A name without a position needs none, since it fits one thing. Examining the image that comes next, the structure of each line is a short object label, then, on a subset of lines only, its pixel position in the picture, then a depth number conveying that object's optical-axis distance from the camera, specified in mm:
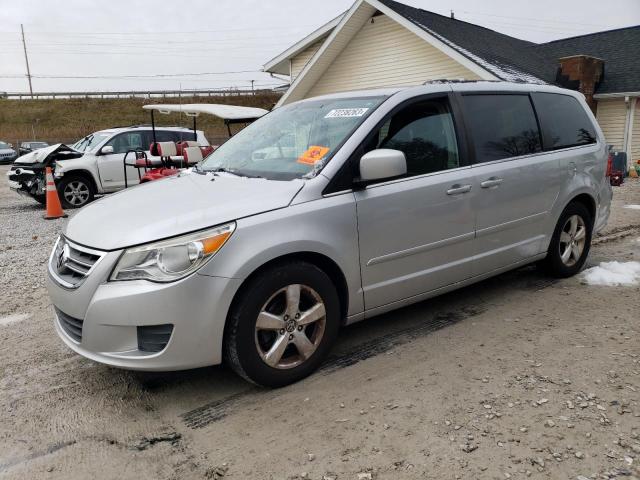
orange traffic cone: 9555
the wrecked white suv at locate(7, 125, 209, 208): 10836
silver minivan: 2762
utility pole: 69438
